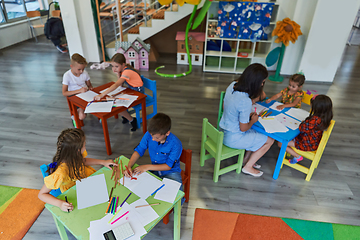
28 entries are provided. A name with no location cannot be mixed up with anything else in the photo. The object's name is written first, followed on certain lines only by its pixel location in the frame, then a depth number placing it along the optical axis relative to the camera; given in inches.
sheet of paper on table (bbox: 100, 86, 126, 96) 114.9
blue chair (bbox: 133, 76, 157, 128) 124.2
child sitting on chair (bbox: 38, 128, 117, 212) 60.3
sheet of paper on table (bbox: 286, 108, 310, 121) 97.4
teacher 82.7
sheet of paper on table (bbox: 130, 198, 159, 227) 54.7
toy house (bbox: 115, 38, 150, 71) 204.5
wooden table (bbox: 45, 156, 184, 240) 52.9
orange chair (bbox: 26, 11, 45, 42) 279.3
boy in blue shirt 67.4
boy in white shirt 113.8
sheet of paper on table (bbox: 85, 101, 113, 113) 99.6
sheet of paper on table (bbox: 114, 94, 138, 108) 104.5
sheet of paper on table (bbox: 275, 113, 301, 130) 91.7
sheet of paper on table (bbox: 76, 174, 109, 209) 59.0
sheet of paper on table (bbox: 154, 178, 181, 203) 60.1
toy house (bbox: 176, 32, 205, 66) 209.8
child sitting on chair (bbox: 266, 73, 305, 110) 104.0
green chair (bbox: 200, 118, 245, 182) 87.7
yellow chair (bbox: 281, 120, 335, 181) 87.4
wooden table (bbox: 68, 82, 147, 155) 100.2
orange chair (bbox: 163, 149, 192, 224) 73.1
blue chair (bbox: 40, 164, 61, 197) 63.9
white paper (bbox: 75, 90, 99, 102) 109.7
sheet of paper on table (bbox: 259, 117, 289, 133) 88.7
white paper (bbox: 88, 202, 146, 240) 51.5
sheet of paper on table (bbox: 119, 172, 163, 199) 61.7
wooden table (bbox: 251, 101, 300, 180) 86.5
